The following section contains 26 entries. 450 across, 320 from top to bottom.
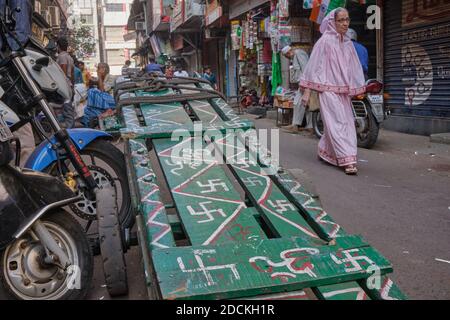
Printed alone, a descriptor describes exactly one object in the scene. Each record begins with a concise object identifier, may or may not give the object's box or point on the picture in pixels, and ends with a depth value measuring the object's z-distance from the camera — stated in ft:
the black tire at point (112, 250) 9.16
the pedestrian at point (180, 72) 49.74
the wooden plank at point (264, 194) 8.60
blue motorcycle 9.30
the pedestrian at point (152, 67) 34.41
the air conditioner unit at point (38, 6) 69.71
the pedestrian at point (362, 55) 26.63
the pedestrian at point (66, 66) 25.67
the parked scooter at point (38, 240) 8.04
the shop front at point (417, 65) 27.43
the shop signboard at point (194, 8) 70.23
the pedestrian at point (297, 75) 33.80
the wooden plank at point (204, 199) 8.29
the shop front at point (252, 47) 47.75
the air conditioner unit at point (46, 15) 76.55
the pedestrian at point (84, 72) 44.63
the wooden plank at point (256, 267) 6.50
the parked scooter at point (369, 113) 24.57
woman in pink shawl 19.95
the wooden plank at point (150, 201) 7.84
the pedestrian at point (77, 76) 34.26
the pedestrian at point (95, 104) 25.66
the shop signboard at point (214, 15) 60.43
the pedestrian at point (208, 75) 62.81
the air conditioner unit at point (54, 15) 90.43
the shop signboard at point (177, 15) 79.31
